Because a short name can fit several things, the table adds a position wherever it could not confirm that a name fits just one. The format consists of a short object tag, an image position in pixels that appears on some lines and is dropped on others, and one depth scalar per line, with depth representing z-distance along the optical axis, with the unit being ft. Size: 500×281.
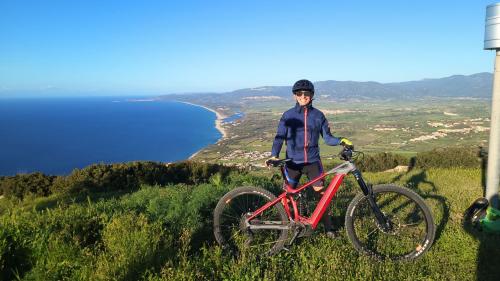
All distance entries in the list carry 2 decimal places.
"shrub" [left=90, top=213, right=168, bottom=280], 11.31
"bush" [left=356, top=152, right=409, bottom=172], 60.80
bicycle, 14.38
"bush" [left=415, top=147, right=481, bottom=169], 49.90
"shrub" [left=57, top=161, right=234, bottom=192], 46.93
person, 16.33
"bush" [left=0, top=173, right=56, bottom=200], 47.60
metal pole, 19.94
